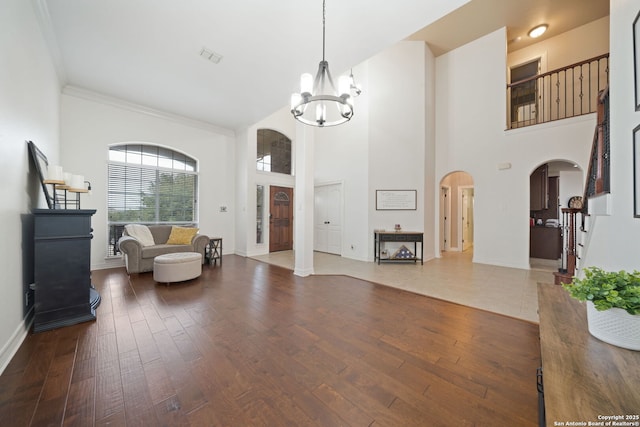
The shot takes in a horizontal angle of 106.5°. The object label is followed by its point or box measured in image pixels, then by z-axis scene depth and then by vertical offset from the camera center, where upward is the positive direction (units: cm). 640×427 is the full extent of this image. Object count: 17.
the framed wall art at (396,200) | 572 +28
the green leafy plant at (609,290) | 86 -30
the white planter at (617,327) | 86 -43
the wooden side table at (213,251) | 510 -87
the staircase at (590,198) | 241 +15
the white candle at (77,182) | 266 +33
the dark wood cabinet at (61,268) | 222 -54
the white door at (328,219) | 650 -20
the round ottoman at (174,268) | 358 -86
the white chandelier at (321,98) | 245 +123
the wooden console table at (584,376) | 62 -51
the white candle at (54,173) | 249 +41
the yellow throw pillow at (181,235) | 489 -48
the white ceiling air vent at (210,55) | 323 +217
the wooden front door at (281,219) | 671 -21
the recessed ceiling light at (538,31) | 540 +417
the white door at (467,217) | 773 -18
